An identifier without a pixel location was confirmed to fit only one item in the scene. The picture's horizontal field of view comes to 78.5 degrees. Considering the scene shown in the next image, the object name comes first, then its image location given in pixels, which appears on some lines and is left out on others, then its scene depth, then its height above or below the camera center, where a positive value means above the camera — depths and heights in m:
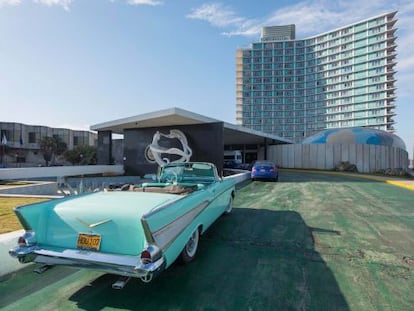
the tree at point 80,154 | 46.72 +0.60
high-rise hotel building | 83.38 +28.94
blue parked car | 15.44 -0.87
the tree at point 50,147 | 54.31 +2.10
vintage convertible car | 2.62 -0.87
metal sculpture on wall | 19.84 +0.57
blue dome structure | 30.50 +2.55
